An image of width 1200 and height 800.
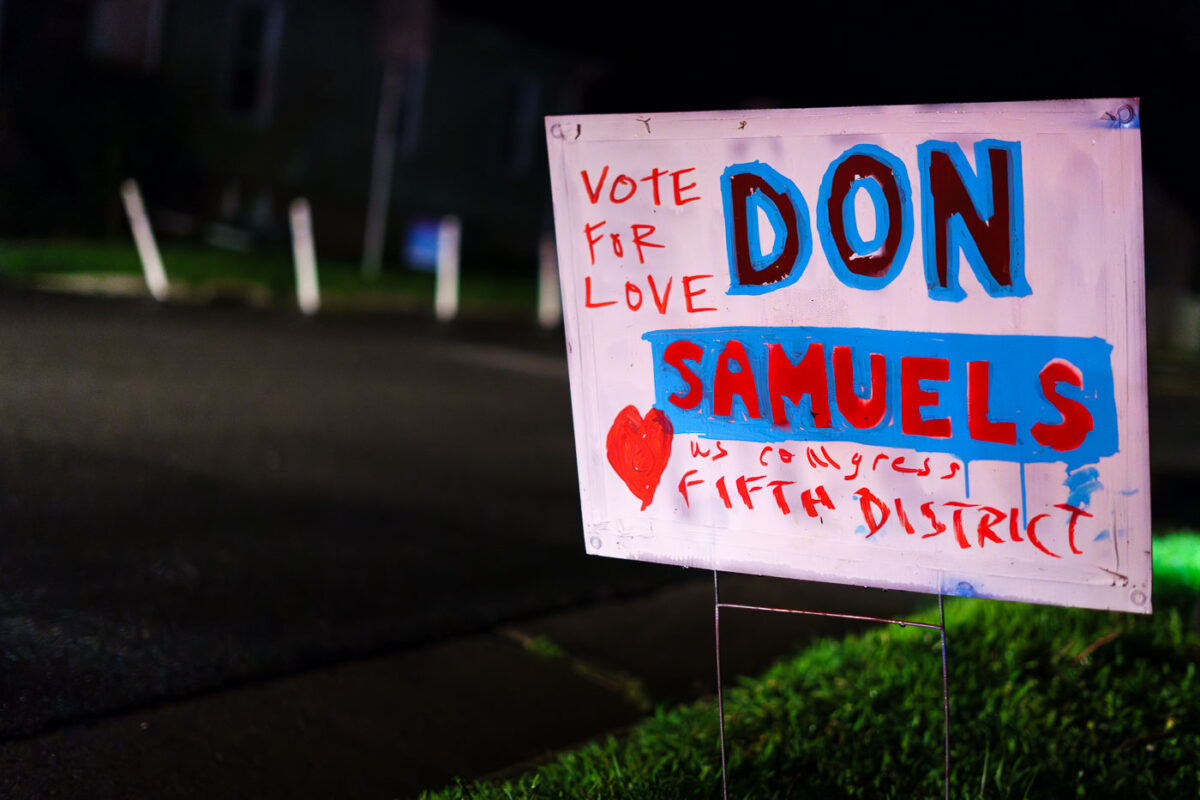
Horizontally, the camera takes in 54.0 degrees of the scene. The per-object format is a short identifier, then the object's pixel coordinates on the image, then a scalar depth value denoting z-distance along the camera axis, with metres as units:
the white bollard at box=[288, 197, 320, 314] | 13.90
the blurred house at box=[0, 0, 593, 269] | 16.19
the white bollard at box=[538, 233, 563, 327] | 16.34
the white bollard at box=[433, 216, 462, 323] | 15.42
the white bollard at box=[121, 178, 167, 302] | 12.84
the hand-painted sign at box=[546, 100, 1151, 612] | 2.48
